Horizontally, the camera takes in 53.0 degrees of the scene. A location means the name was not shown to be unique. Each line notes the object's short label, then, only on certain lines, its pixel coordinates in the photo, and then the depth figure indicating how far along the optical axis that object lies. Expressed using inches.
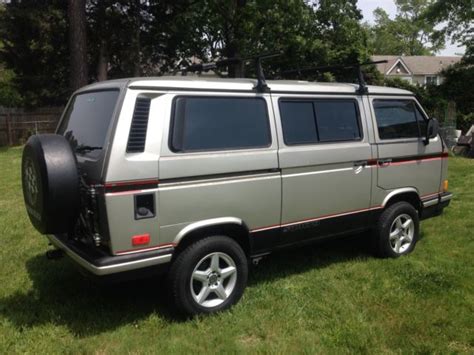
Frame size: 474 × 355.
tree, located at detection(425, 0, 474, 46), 935.2
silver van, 140.6
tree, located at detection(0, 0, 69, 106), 719.7
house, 2301.9
